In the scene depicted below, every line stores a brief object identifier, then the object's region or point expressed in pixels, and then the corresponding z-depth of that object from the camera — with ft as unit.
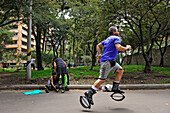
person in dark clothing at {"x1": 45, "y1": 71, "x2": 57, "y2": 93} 19.38
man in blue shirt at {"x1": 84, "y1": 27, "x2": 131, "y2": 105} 11.12
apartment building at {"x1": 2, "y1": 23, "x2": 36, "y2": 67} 167.22
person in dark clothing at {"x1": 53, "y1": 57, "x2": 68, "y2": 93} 18.96
